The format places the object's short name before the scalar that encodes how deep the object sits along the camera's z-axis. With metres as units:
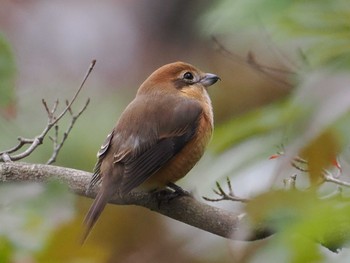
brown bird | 7.13
